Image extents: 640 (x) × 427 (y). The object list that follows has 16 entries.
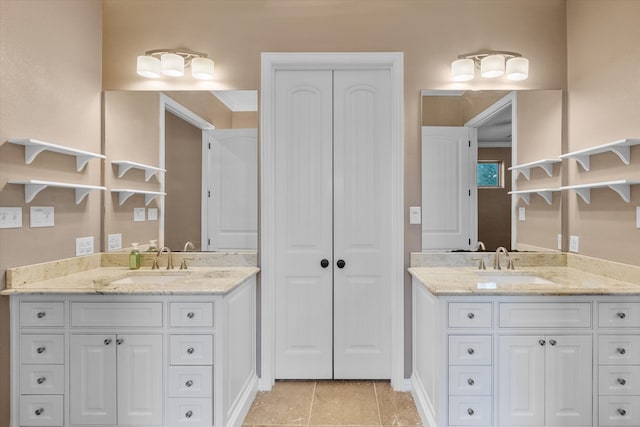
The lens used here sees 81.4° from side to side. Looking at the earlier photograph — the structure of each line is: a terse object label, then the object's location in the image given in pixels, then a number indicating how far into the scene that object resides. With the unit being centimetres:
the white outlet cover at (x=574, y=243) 251
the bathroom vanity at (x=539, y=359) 193
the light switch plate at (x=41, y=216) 207
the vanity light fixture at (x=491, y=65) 253
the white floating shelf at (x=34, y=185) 194
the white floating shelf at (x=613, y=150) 199
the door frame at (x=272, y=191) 266
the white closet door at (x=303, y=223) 276
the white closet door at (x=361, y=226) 274
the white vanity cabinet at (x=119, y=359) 192
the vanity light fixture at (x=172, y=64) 257
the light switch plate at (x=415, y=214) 265
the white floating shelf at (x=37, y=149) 195
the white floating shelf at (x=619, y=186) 200
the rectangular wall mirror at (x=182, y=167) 266
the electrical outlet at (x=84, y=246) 243
